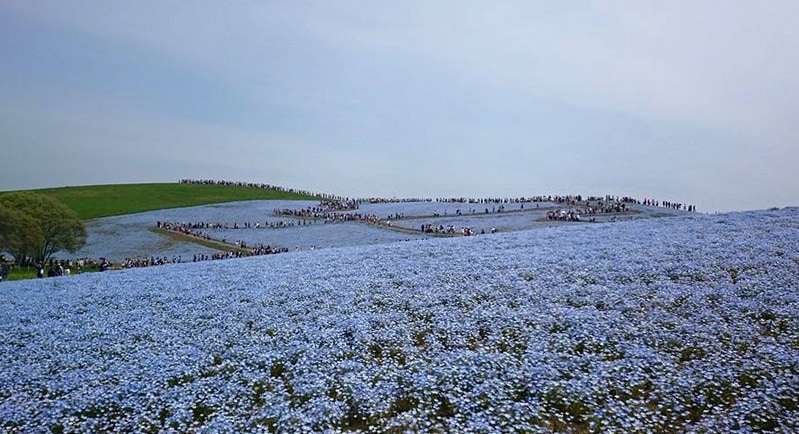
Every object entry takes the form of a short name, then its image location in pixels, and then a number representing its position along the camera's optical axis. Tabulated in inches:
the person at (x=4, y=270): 1400.5
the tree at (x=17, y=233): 1600.6
